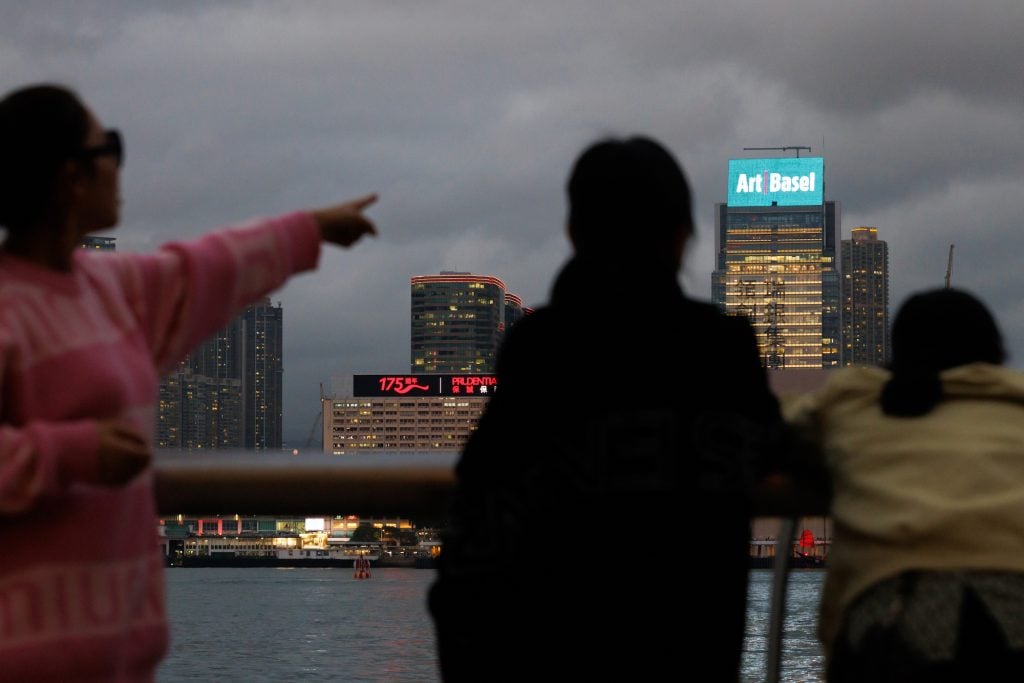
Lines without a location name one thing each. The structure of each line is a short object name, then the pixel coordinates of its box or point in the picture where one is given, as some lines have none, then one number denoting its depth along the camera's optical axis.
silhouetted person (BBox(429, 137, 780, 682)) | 5.35
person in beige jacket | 5.53
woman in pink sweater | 5.25
